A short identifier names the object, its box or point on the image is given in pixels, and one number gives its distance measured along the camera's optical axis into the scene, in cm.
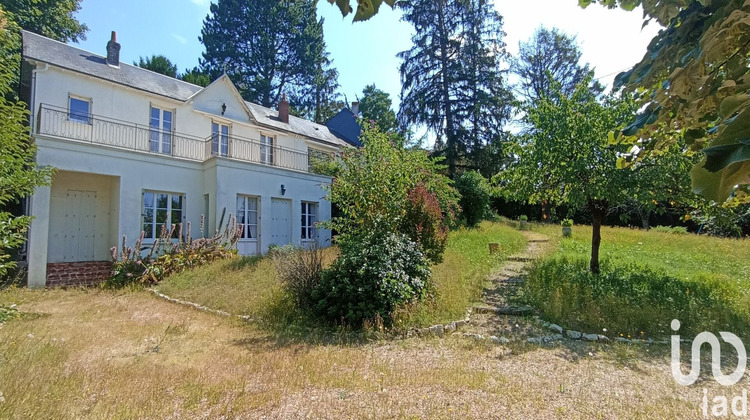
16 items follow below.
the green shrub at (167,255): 972
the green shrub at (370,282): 588
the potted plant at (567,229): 1554
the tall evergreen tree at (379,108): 3129
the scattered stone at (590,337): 535
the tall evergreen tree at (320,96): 3412
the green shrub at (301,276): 656
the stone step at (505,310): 657
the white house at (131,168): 1044
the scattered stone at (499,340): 523
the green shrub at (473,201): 1833
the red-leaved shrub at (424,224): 783
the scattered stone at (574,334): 544
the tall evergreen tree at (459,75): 2358
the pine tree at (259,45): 3117
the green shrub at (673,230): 1714
